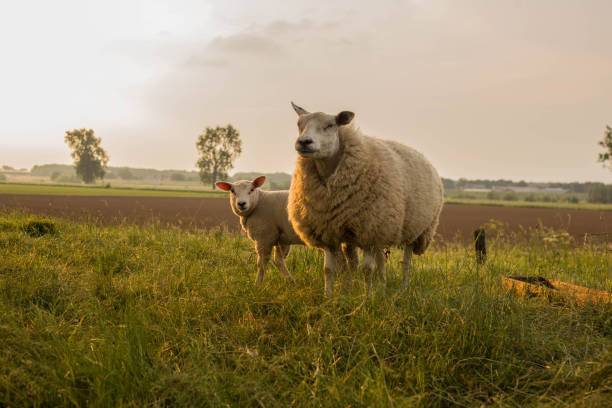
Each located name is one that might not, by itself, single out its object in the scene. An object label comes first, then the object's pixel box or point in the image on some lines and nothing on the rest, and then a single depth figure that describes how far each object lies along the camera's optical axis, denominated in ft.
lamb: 18.63
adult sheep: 13.43
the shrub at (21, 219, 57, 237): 24.62
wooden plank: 13.51
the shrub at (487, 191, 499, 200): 279.28
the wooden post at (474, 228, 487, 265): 21.13
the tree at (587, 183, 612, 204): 263.08
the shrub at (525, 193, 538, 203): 263.29
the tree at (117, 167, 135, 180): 568.20
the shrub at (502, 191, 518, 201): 267.49
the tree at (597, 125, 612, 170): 170.50
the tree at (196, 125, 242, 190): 271.49
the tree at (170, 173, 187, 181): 529.86
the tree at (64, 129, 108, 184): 305.53
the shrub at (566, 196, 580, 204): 259.92
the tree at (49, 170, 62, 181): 429.79
